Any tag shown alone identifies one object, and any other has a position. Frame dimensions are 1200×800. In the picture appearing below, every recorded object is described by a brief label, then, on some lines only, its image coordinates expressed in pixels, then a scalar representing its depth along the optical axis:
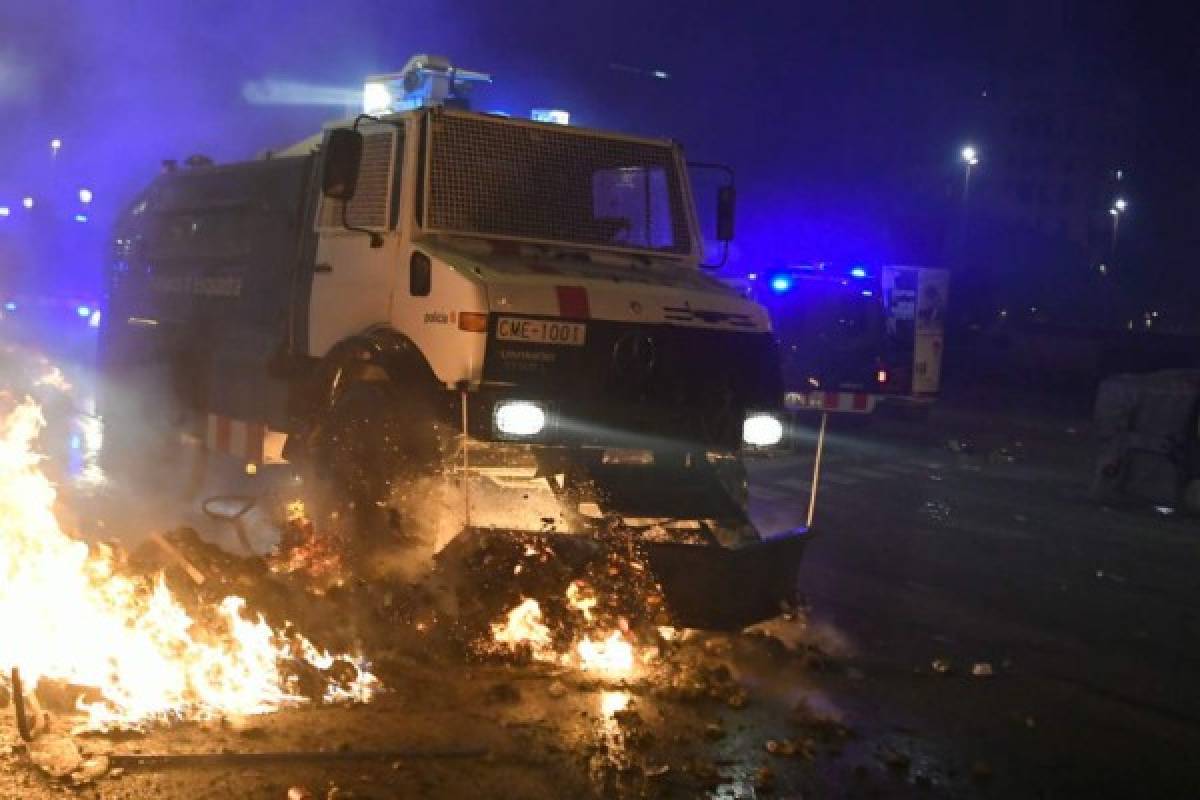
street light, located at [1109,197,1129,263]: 47.56
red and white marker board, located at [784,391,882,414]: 17.34
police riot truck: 5.93
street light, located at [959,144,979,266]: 41.53
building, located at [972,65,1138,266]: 68.62
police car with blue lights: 17.73
